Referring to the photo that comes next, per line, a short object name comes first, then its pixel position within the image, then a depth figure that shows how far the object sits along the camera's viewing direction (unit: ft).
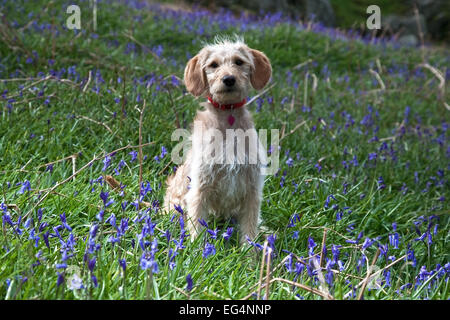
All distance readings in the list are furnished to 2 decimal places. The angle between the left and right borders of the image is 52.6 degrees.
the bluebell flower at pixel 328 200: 13.05
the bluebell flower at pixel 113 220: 8.04
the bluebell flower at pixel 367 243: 8.35
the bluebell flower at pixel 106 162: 11.75
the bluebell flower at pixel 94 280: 6.48
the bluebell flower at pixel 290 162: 14.73
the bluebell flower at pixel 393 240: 8.96
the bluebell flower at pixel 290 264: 7.90
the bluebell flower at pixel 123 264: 6.64
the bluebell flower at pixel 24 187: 10.03
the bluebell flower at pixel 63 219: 8.01
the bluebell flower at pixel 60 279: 6.24
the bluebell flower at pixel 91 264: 6.46
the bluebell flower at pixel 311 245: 8.76
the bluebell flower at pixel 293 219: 11.96
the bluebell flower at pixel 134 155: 13.26
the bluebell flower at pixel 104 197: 8.38
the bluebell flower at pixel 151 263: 6.38
